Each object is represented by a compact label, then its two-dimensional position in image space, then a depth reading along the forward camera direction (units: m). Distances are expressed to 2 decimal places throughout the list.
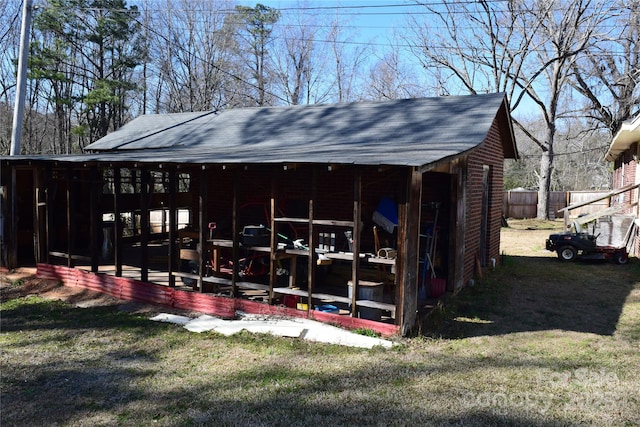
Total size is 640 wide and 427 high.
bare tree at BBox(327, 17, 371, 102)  31.73
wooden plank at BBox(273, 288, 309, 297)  6.47
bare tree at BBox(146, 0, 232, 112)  28.61
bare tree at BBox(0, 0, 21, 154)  23.23
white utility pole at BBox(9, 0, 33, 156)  11.45
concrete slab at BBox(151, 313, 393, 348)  5.73
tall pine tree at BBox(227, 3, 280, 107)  29.05
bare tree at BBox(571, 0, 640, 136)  22.02
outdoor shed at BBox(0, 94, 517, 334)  6.23
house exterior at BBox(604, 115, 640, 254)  12.39
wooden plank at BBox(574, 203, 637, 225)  12.96
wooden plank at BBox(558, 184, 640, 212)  11.96
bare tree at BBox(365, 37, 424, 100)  30.19
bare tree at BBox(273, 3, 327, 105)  30.89
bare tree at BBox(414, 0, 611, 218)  21.41
